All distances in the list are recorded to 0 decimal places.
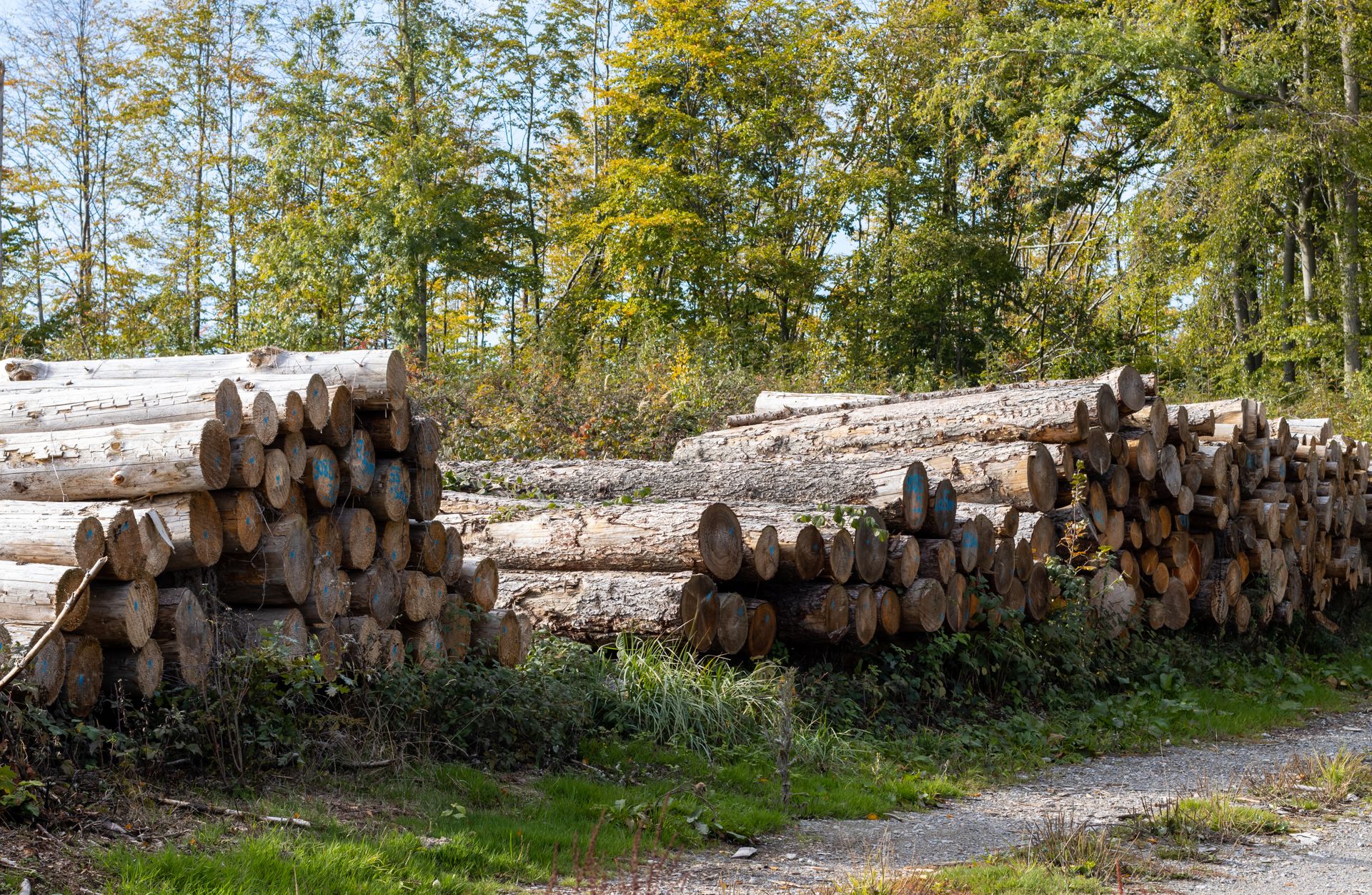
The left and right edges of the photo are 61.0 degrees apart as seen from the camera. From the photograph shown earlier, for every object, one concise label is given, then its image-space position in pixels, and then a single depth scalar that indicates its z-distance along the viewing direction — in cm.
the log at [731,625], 731
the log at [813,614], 750
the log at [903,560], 797
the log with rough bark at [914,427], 972
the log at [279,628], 540
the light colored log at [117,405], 545
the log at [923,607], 791
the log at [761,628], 753
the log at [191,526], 519
